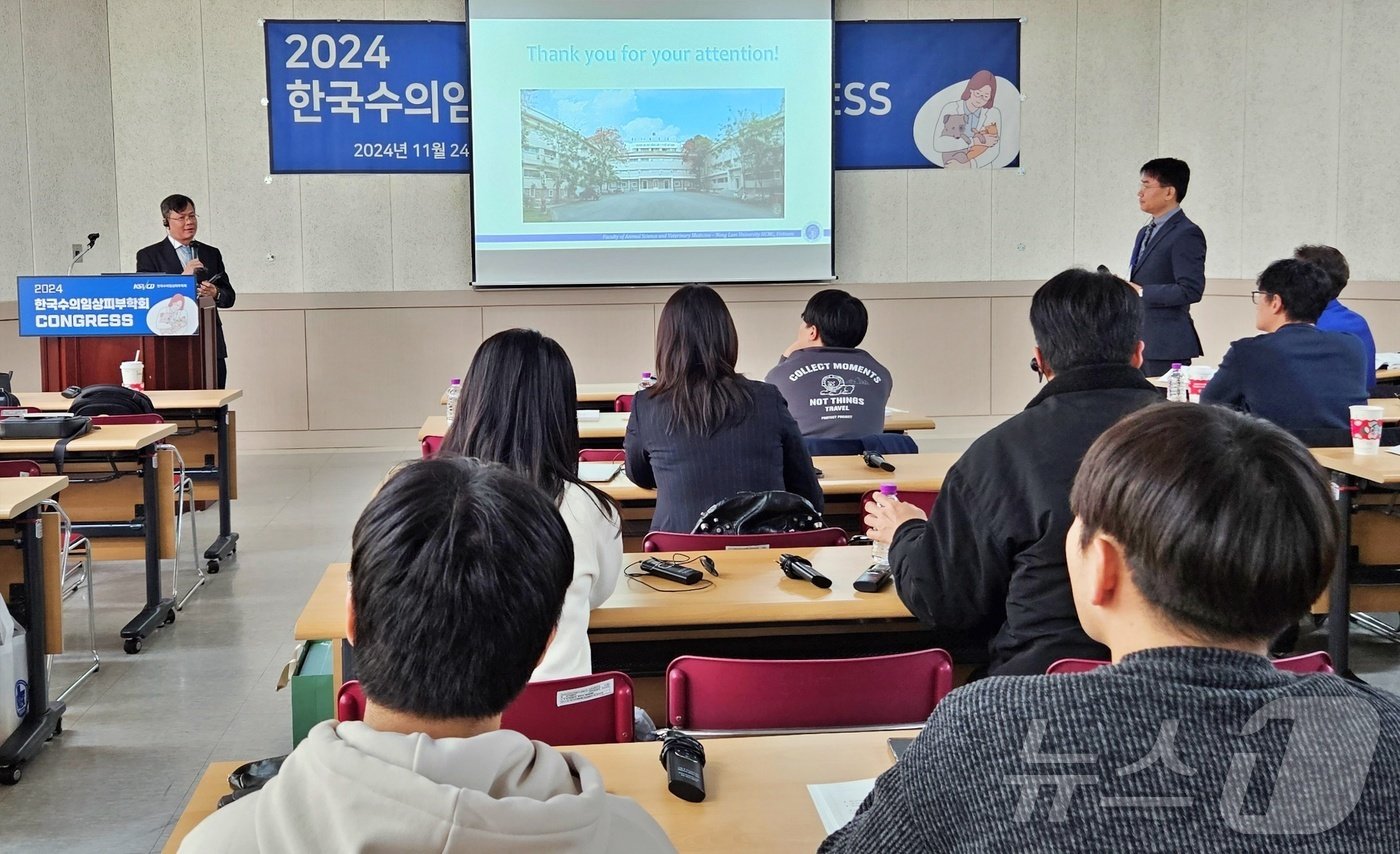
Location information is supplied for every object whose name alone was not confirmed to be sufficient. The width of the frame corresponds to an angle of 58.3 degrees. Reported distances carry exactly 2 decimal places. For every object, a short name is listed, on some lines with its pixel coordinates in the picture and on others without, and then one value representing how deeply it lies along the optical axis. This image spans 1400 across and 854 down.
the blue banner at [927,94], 8.94
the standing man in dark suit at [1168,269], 6.60
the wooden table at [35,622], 3.55
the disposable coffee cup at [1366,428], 4.04
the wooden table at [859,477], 3.94
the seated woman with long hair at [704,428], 3.55
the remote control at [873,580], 2.67
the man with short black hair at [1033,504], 2.19
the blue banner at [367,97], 8.55
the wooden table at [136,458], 4.46
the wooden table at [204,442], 5.66
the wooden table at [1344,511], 3.85
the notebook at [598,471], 4.14
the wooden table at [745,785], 1.56
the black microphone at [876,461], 4.19
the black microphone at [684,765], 1.65
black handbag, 3.25
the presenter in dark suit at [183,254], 7.25
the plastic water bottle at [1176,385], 5.00
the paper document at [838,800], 1.59
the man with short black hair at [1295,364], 4.29
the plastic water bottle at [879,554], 2.86
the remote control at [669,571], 2.78
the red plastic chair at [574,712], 1.98
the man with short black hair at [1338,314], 5.28
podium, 6.21
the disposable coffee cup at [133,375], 5.86
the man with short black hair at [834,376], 4.72
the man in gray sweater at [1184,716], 0.96
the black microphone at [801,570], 2.71
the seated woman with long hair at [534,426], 2.48
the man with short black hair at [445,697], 0.90
